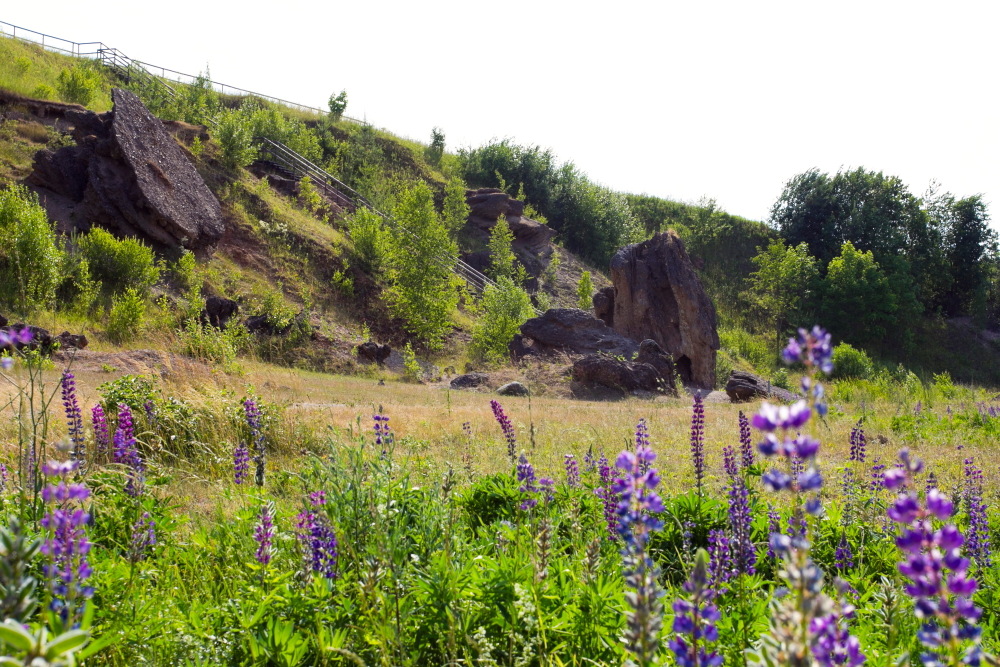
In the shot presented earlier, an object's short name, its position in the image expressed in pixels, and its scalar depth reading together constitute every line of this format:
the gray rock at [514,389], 17.52
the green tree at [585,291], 34.22
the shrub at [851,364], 28.70
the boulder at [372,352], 22.17
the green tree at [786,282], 38.89
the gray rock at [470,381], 19.02
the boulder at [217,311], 19.81
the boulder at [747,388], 19.44
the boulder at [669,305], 25.67
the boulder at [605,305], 29.36
